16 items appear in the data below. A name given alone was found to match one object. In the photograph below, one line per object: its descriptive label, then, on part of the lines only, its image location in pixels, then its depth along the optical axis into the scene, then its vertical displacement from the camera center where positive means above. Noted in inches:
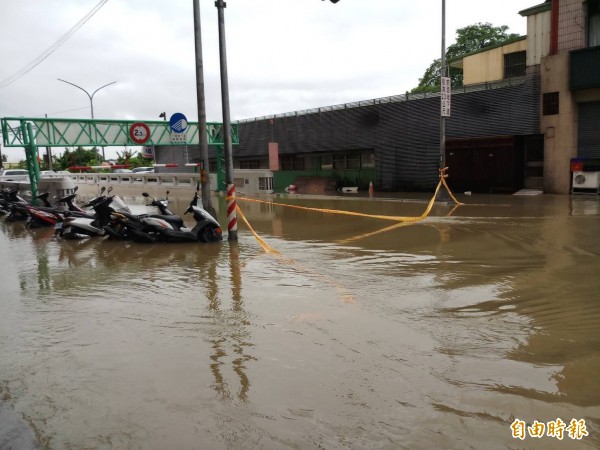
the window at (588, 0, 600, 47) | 780.0 +221.8
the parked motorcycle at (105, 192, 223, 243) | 429.1 -42.1
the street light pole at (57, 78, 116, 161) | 1696.6 +260.3
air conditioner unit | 773.9 -19.9
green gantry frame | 808.3 +82.5
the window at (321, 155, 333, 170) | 1216.2 +27.3
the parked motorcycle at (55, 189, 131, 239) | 462.3 -40.2
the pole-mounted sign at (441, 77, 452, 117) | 720.3 +107.7
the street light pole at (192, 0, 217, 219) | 524.1 +55.4
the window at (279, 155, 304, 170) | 1286.9 +31.6
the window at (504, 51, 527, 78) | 1069.8 +222.9
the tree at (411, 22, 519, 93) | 1721.2 +449.9
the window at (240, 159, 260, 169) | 1414.2 +33.2
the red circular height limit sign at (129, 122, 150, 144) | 957.2 +87.0
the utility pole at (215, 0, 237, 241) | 427.8 +40.0
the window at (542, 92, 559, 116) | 816.9 +104.1
